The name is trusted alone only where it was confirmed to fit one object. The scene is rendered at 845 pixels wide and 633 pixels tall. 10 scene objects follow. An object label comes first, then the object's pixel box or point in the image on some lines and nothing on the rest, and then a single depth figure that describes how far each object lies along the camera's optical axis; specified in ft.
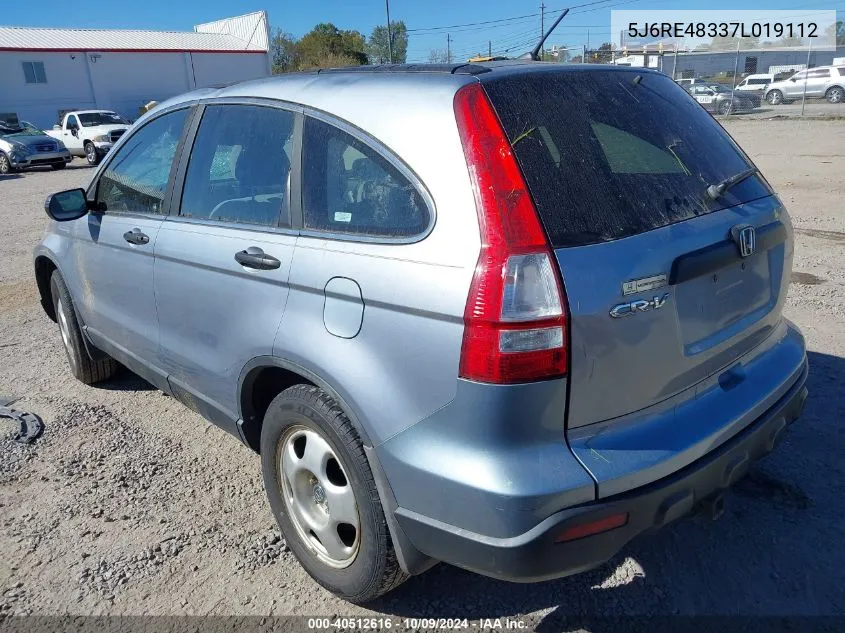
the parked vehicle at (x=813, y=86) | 110.11
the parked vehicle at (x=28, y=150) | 73.20
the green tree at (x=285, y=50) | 203.17
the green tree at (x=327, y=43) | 182.41
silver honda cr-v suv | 6.27
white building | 133.69
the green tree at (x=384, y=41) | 221.05
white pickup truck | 80.89
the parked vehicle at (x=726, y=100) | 96.89
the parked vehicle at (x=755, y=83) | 120.78
